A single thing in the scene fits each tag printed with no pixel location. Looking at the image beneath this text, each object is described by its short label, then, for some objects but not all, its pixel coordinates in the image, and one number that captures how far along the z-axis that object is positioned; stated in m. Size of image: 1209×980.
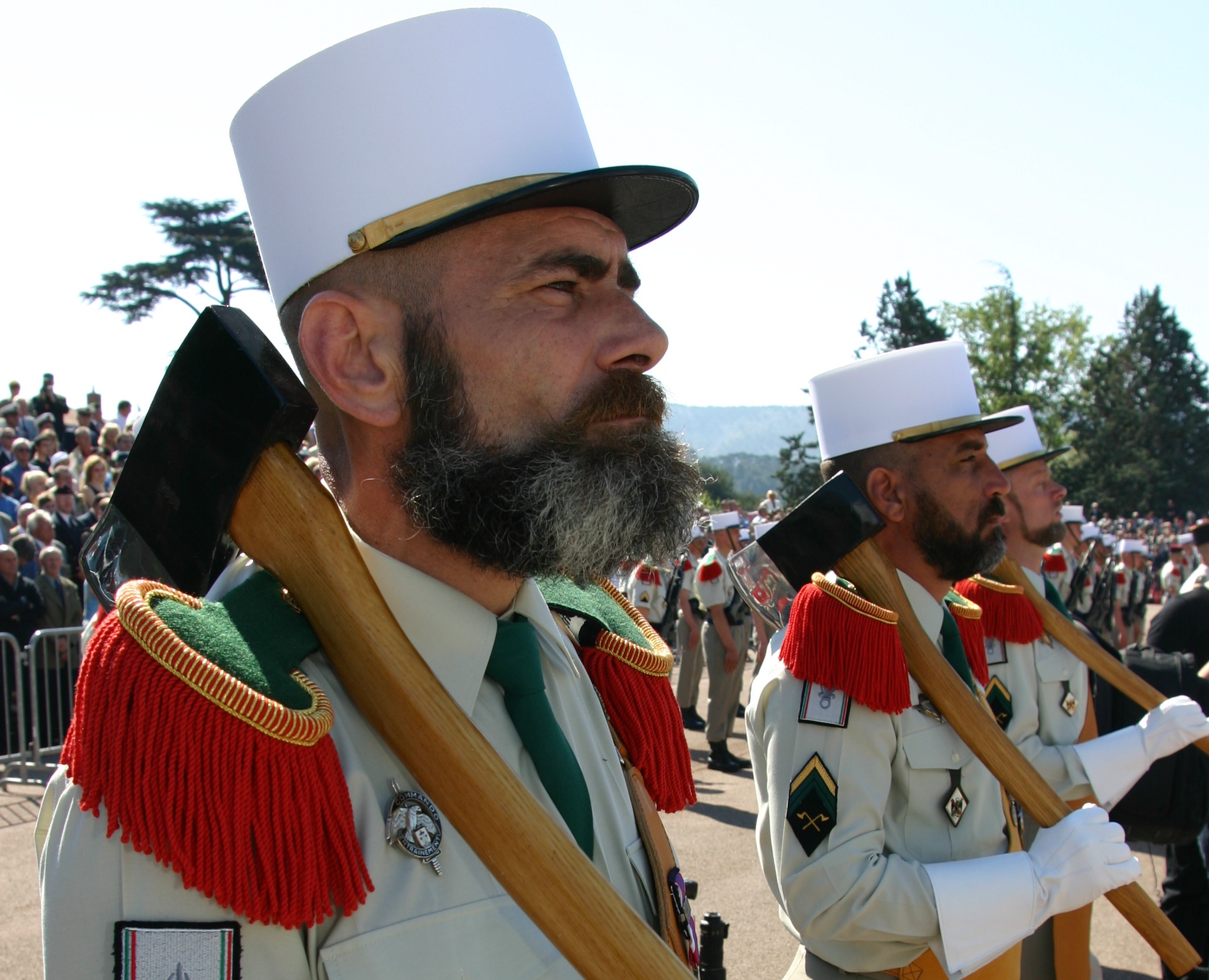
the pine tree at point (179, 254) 33.72
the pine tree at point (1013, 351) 46.09
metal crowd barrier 7.45
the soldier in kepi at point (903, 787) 2.49
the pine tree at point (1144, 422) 55.72
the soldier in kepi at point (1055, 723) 3.75
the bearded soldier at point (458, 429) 1.31
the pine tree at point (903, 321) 49.28
